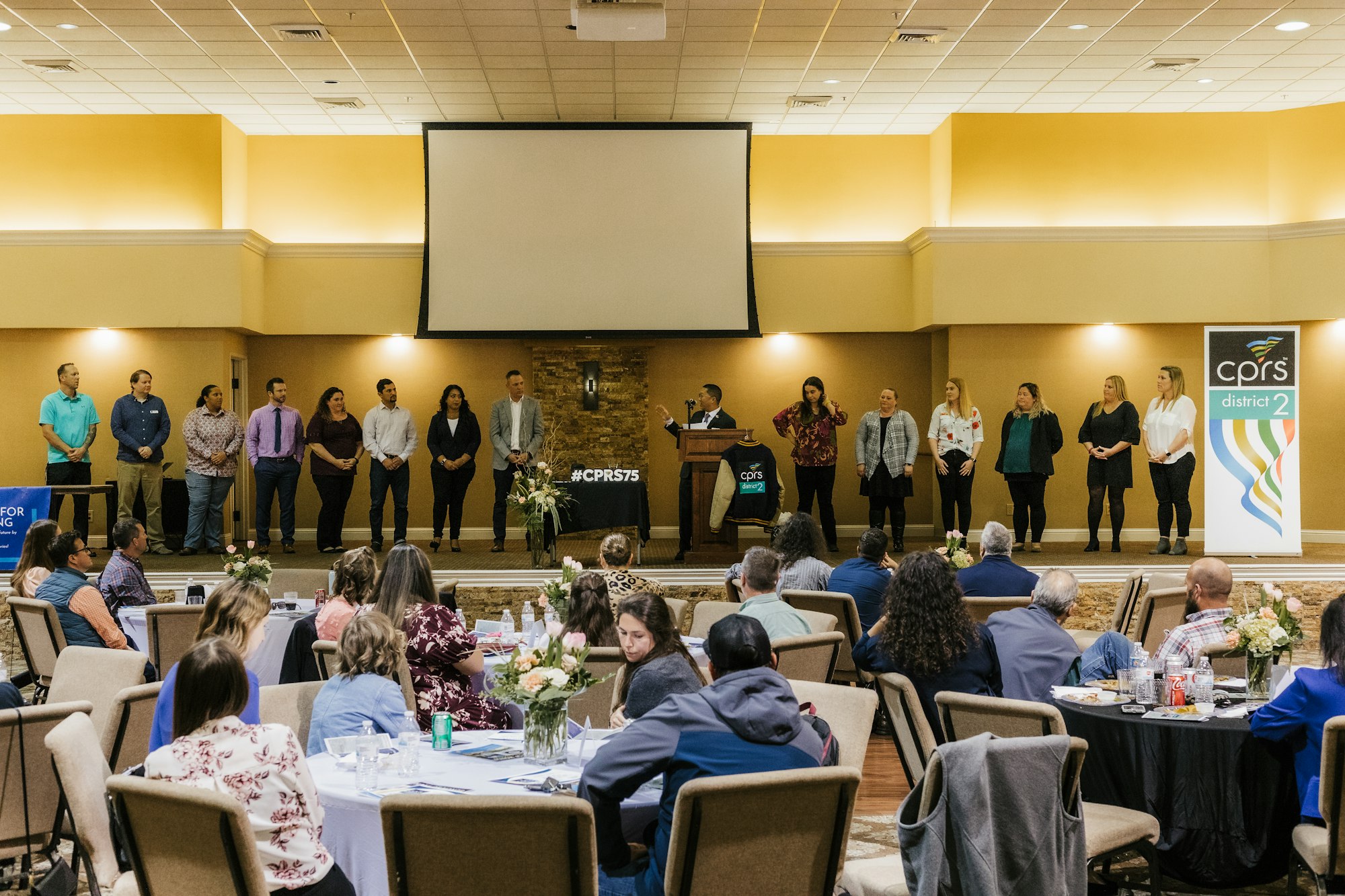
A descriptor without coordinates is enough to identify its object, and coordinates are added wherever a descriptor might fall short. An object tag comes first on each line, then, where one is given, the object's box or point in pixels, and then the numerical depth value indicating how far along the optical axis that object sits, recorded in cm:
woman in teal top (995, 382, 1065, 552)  1123
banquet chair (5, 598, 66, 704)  625
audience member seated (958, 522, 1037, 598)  673
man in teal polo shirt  1119
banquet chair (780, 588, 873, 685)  656
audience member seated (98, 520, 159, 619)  686
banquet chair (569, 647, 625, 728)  479
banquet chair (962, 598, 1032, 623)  655
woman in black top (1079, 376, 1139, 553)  1123
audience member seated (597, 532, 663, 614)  555
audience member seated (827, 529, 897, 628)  679
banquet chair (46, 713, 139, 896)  340
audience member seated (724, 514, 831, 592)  704
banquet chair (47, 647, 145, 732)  466
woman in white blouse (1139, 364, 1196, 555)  1091
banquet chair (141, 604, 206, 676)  637
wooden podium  1039
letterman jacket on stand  1021
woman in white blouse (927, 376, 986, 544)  1124
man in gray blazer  1134
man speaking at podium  1051
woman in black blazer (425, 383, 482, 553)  1136
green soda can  381
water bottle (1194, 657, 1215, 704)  447
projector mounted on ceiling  870
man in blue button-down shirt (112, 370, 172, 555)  1124
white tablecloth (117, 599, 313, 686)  668
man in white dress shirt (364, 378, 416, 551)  1116
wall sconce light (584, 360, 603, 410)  1319
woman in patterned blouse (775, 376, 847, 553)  1127
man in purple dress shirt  1141
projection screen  1270
